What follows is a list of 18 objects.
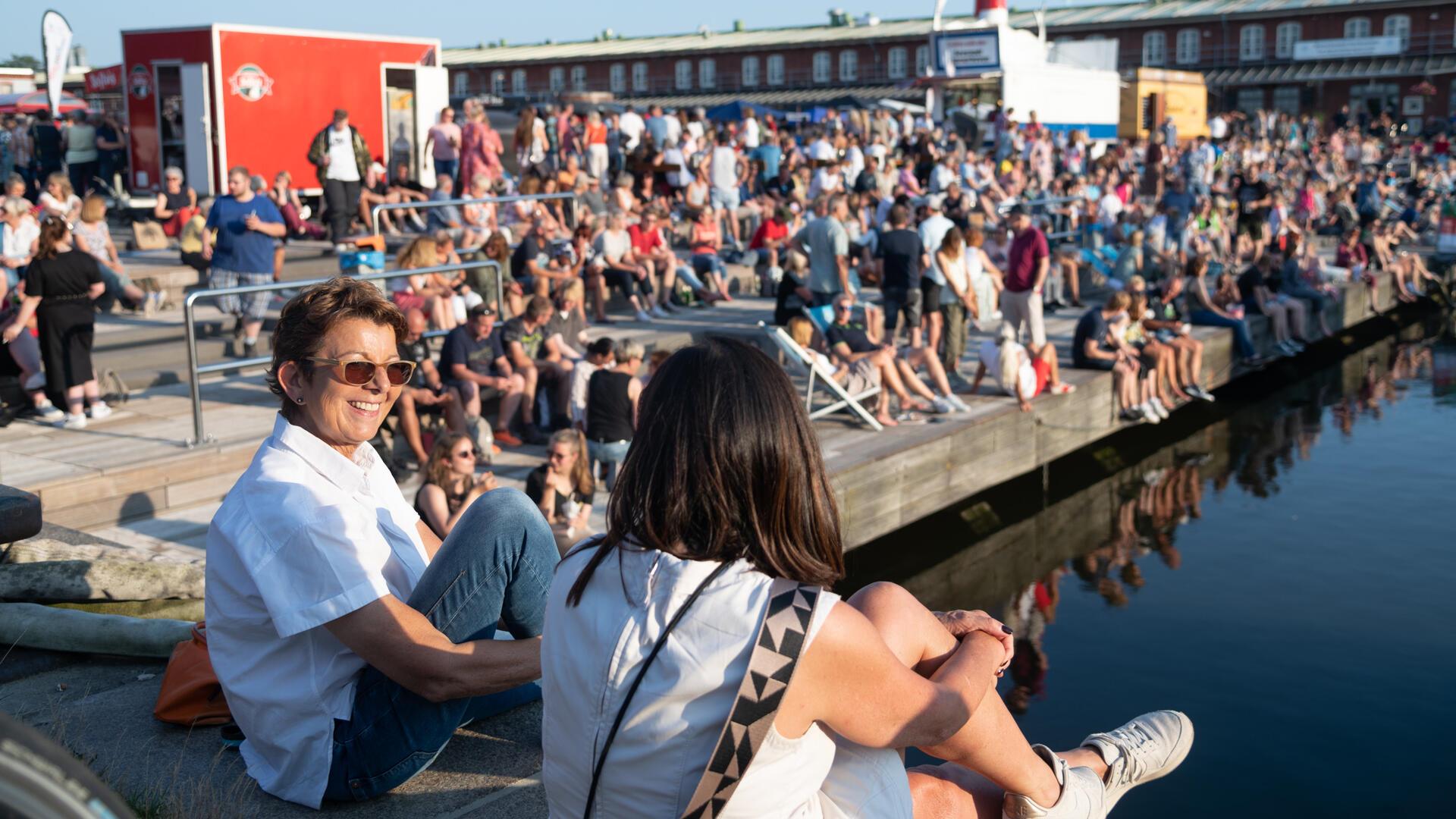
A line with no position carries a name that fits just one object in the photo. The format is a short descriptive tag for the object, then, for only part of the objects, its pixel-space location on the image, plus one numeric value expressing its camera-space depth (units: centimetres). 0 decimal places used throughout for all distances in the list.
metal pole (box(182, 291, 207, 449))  781
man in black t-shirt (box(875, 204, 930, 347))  1230
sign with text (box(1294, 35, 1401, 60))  5312
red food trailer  1596
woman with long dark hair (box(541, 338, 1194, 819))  204
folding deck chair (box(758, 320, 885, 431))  1011
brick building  5250
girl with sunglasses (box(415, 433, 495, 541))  662
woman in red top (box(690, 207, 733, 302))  1582
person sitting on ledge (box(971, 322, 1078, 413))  1138
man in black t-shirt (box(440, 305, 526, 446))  902
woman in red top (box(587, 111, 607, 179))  1914
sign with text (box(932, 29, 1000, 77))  3303
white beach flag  1725
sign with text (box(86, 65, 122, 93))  2201
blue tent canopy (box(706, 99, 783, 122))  3159
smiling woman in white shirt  264
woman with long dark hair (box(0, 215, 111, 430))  831
